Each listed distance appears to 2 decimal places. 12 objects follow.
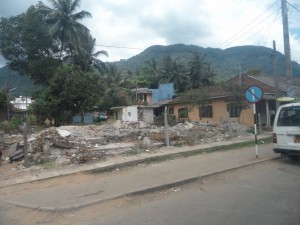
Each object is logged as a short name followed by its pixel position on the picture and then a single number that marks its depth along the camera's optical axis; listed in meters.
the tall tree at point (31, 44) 38.59
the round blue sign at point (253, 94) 10.69
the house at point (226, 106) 24.97
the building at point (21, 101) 58.48
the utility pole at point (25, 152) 10.19
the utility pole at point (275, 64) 19.04
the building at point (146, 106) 35.09
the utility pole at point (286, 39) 15.84
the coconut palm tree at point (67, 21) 36.99
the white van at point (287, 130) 9.08
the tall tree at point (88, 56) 40.22
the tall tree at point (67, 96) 31.53
